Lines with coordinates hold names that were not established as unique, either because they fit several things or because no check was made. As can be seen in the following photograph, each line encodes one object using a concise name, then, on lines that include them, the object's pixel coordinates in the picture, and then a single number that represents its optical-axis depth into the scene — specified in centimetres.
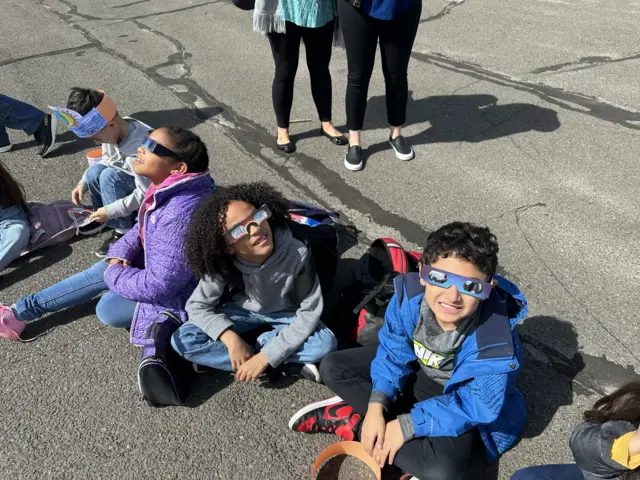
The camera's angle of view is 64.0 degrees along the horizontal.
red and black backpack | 243
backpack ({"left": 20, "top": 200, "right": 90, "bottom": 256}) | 329
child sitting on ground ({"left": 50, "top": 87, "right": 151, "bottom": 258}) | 307
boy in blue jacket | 185
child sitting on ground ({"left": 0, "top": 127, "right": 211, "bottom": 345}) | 238
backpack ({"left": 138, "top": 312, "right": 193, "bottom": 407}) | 230
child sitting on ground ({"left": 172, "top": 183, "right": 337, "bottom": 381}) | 216
